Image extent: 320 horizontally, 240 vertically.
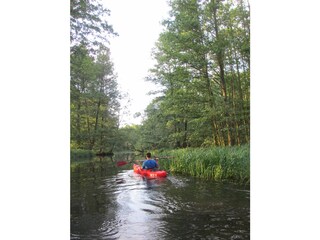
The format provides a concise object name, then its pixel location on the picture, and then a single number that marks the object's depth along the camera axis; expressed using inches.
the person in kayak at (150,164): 268.9
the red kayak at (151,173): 249.6
